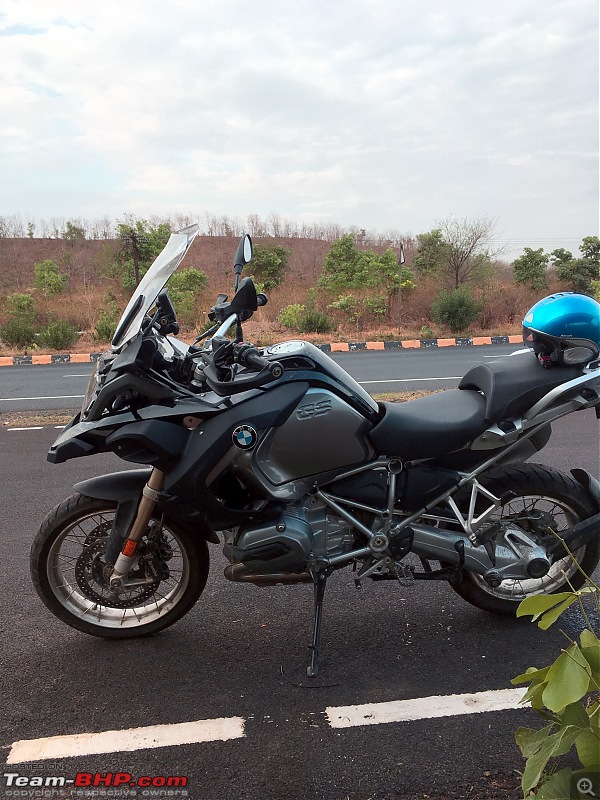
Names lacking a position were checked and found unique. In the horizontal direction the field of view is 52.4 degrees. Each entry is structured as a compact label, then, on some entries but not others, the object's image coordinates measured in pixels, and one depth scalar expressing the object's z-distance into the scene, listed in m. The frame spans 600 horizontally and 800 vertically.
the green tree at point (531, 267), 27.46
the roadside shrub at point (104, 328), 20.28
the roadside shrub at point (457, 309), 21.66
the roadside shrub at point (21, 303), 23.89
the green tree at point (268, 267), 32.09
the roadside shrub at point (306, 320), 20.98
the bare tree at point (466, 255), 25.91
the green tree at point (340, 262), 27.20
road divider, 16.59
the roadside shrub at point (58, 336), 19.02
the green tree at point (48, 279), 32.19
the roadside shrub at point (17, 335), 19.22
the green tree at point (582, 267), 27.95
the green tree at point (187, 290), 23.28
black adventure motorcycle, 2.41
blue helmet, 2.60
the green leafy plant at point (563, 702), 1.19
